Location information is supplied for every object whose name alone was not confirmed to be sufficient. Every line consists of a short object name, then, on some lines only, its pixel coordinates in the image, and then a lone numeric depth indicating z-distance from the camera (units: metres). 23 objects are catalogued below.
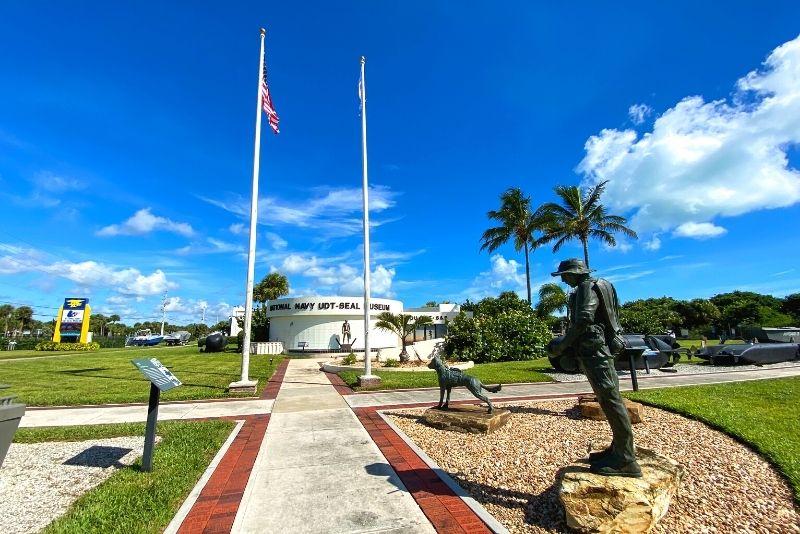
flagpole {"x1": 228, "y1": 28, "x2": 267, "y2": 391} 11.70
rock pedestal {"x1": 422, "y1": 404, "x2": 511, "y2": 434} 6.67
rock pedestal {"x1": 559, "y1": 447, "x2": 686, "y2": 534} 3.35
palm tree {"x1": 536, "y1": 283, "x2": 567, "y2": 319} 32.03
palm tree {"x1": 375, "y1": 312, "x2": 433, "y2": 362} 20.89
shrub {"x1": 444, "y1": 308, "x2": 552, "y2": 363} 20.45
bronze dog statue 7.09
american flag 12.89
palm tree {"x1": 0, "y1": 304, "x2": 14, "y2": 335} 90.16
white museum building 29.00
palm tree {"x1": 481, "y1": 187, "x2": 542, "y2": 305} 31.47
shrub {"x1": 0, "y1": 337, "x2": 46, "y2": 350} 43.91
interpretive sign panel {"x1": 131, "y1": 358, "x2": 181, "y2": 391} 5.08
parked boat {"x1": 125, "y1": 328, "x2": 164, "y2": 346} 56.28
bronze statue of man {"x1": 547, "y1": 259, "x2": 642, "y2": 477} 3.63
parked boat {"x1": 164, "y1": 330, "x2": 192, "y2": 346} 57.50
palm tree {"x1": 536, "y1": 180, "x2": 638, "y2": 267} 29.09
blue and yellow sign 40.75
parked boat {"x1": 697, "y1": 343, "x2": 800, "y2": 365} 16.29
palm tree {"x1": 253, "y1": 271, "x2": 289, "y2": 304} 57.69
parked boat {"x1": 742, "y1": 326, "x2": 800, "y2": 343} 18.69
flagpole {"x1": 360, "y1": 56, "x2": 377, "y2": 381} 12.52
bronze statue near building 28.86
